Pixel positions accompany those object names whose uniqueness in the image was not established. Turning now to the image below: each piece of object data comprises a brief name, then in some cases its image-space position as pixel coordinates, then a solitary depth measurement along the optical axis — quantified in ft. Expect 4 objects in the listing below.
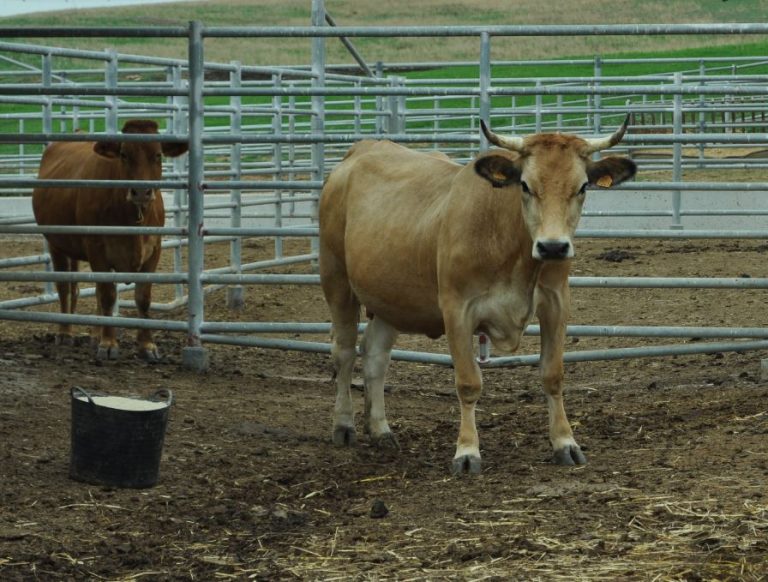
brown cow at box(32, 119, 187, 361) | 58.80
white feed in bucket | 38.48
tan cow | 37.88
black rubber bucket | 36.99
